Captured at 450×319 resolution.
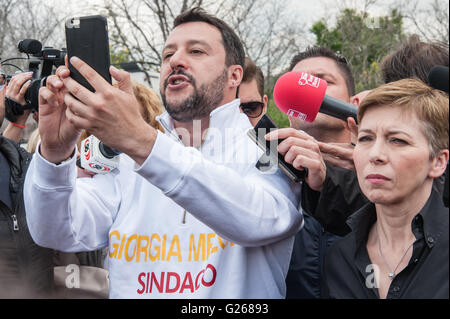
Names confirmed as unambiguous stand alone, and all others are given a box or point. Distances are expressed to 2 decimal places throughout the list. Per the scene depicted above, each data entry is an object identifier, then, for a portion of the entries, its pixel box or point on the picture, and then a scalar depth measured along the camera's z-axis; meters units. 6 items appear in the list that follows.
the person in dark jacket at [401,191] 1.49
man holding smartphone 1.45
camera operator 2.84
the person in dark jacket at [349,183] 1.85
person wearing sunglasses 3.72
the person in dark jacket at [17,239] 2.29
